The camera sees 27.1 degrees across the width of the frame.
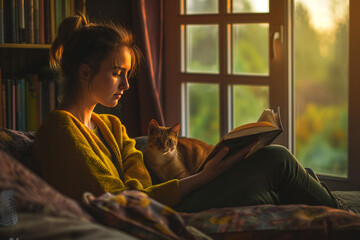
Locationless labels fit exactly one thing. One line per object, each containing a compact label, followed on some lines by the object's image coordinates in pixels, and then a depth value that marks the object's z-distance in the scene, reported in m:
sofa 1.28
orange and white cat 2.73
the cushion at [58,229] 1.20
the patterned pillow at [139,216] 1.49
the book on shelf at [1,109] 3.12
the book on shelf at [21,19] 3.13
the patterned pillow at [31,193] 1.34
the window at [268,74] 3.19
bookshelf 3.13
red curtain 3.55
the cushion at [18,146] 2.15
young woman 2.14
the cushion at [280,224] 1.74
